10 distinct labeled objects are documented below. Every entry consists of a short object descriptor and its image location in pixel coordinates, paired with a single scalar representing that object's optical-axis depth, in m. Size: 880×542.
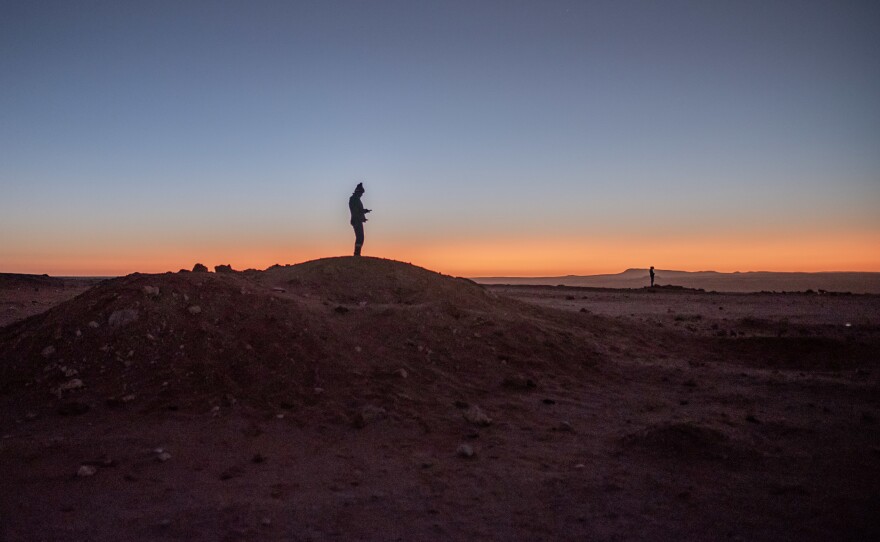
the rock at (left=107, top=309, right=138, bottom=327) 7.67
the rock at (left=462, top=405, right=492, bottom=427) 6.27
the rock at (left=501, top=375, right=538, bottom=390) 7.82
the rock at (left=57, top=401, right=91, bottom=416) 6.21
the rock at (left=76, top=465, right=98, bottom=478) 4.73
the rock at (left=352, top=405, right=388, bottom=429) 6.12
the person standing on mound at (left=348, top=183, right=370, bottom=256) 15.78
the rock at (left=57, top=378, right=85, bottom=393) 6.68
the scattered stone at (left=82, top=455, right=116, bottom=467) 4.95
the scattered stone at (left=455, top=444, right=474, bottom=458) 5.32
